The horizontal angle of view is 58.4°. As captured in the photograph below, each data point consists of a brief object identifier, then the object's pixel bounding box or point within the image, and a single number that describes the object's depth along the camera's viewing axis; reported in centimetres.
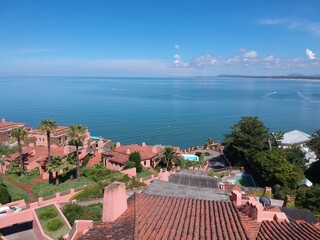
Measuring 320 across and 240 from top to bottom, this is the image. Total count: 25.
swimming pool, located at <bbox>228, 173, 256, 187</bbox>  3828
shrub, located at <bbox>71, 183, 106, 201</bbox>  2797
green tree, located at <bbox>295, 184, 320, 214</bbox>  2457
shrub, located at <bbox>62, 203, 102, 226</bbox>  2063
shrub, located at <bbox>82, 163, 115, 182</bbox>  3366
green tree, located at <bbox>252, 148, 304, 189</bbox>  3206
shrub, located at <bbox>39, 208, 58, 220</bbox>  2172
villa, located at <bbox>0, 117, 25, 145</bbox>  4812
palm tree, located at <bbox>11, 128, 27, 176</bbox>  3368
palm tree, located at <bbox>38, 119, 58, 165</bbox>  3344
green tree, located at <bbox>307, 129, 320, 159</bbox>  3890
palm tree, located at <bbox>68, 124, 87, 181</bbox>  3262
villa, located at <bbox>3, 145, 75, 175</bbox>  3672
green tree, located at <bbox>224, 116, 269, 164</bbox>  4262
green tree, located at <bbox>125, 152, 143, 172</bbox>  3682
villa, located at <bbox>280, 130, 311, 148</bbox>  5284
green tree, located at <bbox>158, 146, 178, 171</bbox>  3966
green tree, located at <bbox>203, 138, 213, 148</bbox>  5932
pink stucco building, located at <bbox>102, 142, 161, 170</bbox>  3828
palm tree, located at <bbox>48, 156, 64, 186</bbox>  3120
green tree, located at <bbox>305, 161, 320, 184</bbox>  3875
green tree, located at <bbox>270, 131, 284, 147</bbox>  4688
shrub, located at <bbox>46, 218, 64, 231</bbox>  1991
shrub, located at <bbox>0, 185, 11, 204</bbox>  2572
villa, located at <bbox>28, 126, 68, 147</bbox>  4721
